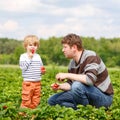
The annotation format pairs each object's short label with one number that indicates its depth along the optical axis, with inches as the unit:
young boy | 301.3
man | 259.6
